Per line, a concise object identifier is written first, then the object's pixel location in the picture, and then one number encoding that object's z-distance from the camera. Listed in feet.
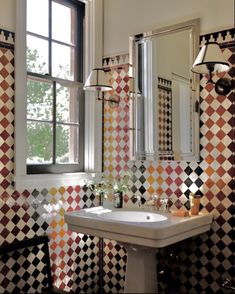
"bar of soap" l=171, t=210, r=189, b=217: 6.98
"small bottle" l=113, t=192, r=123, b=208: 8.26
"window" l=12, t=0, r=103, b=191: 7.29
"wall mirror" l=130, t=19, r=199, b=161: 7.50
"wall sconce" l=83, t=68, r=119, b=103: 7.93
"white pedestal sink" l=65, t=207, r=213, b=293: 6.05
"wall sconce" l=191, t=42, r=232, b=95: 6.52
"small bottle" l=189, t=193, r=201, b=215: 7.13
